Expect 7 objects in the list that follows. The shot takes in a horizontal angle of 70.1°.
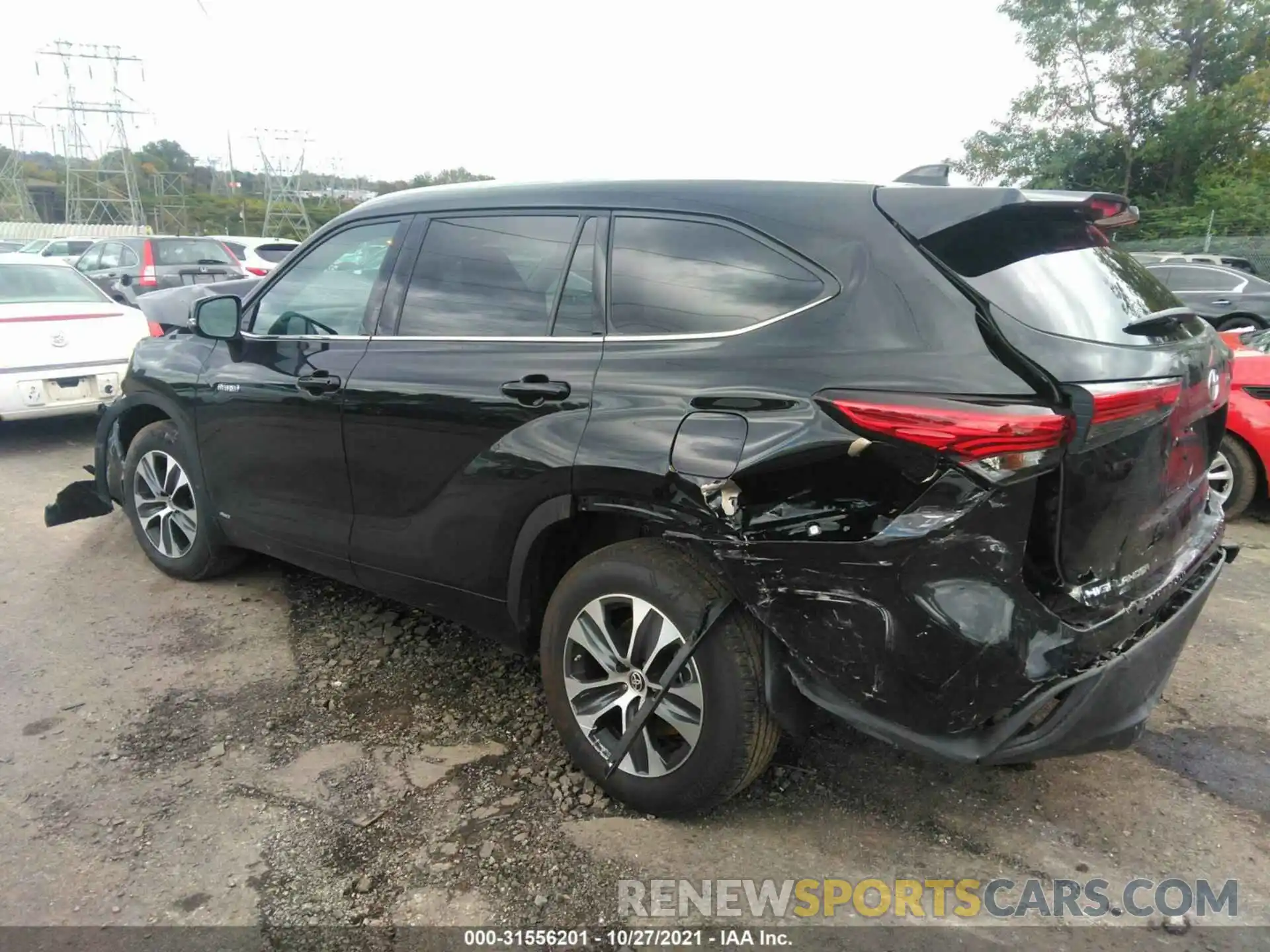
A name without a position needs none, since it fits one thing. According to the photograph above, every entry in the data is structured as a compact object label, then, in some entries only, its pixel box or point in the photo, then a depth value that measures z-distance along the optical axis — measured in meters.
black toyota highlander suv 2.17
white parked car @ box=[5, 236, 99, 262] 21.11
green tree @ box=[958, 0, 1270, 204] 26.80
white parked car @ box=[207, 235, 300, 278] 13.84
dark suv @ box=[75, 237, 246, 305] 12.71
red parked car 5.30
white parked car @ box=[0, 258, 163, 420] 6.98
